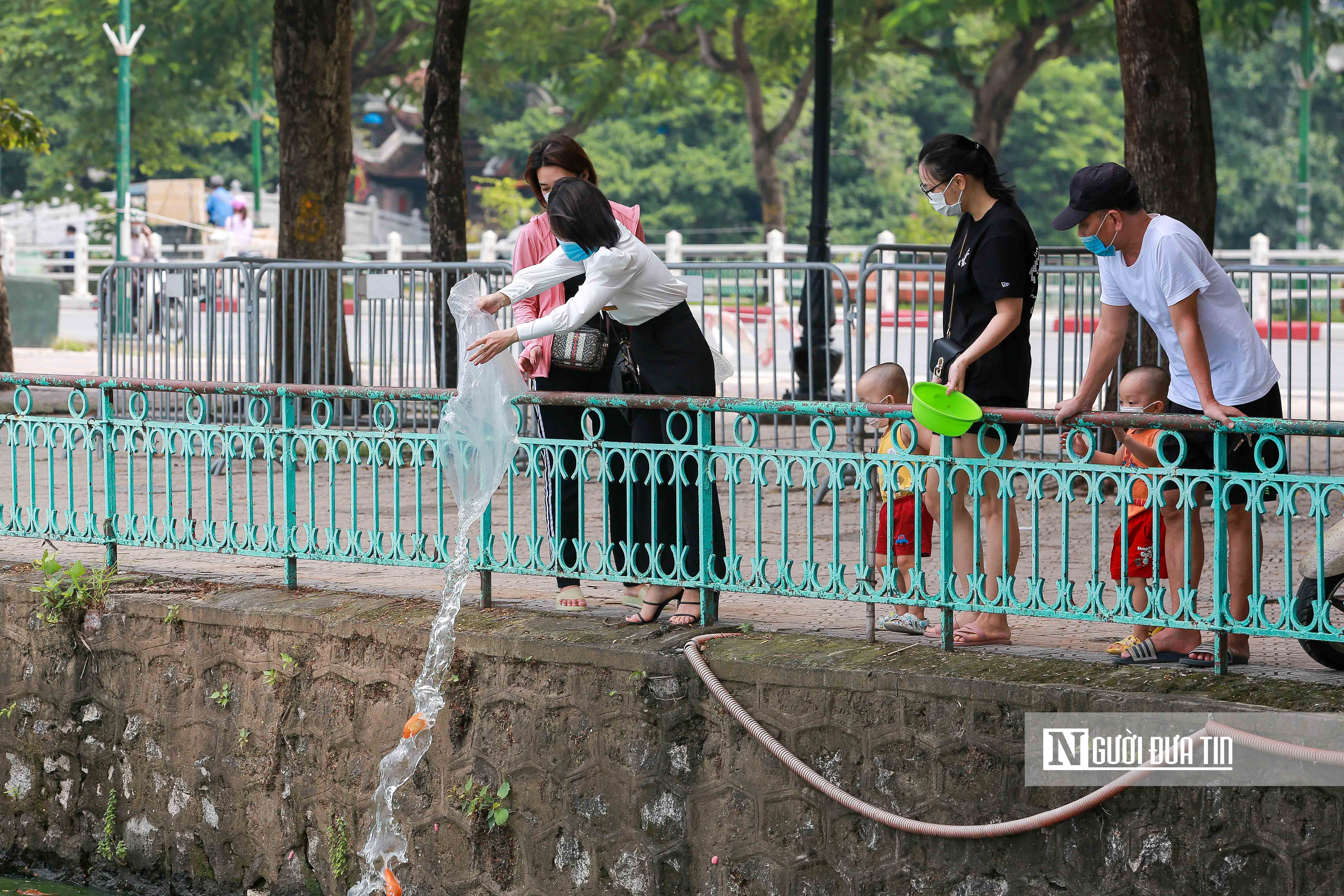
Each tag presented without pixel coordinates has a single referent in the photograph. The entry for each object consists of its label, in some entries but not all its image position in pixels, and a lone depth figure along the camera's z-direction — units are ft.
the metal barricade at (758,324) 71.26
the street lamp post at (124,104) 166.61
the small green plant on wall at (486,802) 36.50
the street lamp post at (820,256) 71.31
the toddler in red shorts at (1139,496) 32.81
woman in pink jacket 38.29
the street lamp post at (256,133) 214.48
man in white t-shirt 32.35
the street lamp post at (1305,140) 192.62
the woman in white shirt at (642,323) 36.52
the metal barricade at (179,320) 77.05
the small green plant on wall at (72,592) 42.24
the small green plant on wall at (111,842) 42.11
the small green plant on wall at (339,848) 38.47
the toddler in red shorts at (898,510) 34.40
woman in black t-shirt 34.53
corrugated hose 28.55
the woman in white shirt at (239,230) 184.34
